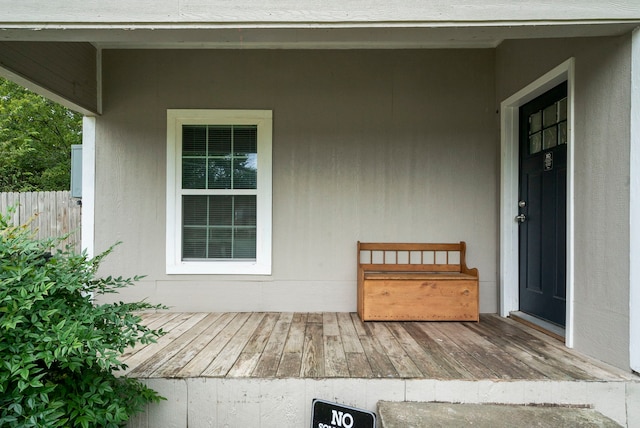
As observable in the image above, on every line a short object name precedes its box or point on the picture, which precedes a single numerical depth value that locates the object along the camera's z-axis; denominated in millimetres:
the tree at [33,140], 7941
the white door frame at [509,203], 3072
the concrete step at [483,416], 1584
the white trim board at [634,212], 1793
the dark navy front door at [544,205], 2576
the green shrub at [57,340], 1331
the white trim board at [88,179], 3287
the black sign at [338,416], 1636
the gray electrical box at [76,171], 3500
